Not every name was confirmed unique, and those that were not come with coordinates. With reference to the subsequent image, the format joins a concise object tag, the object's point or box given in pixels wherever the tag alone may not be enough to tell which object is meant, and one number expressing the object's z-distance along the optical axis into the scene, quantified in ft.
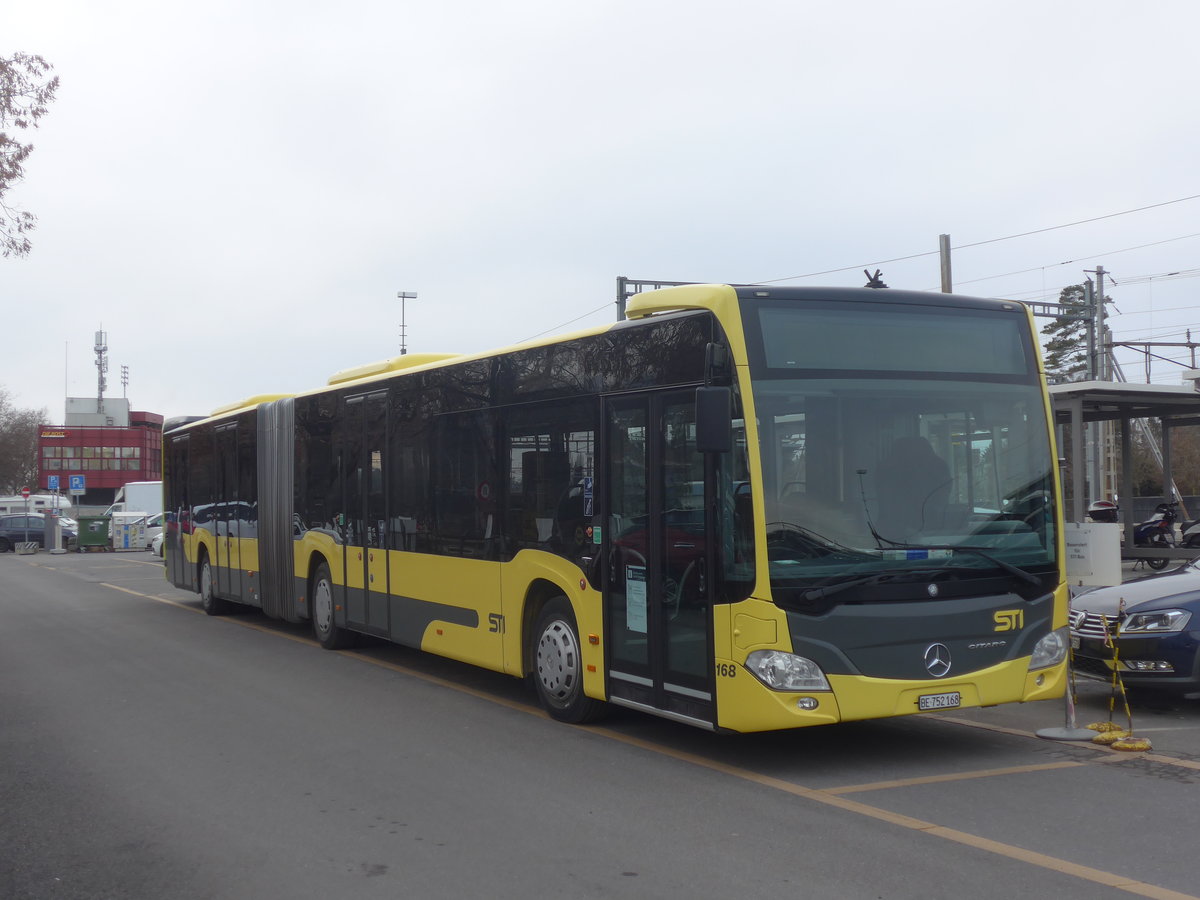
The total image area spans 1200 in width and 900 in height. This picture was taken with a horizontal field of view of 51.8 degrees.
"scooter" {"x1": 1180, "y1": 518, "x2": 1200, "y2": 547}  88.99
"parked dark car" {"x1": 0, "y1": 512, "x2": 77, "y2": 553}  173.68
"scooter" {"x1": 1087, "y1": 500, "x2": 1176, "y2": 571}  86.17
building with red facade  267.18
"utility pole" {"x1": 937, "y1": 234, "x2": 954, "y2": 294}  85.92
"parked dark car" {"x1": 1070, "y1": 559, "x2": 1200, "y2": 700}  29.45
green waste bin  167.53
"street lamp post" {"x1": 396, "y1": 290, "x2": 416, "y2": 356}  239.01
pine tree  249.55
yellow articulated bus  23.90
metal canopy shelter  65.05
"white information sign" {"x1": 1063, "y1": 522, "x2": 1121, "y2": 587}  51.39
